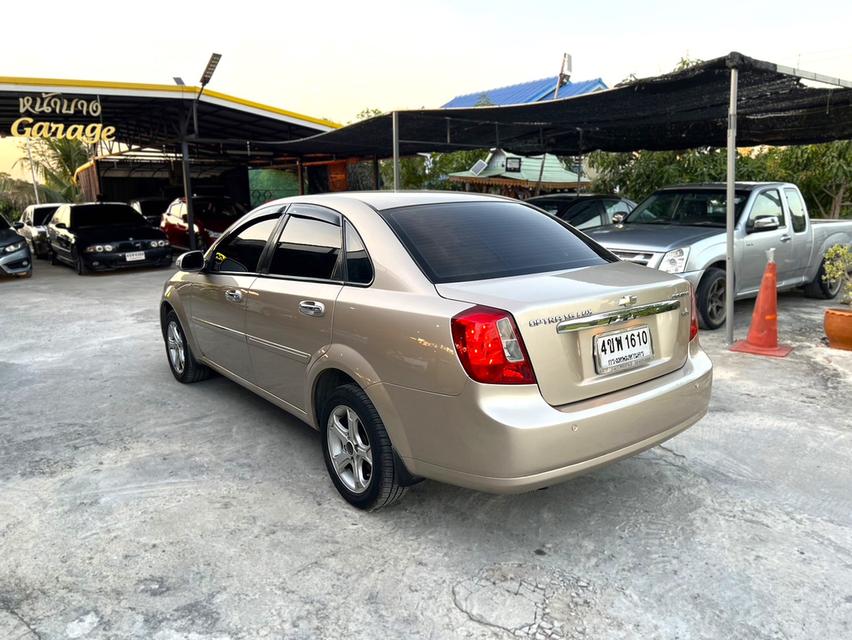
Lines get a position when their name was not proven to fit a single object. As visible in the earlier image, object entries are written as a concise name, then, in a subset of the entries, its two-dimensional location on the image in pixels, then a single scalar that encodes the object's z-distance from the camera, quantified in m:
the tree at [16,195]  33.94
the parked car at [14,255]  12.45
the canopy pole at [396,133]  8.70
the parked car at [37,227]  17.41
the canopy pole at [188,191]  15.17
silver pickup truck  6.71
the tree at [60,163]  34.31
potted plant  6.09
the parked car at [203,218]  16.38
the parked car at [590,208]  10.04
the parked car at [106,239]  13.14
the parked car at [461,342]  2.55
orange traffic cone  6.08
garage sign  13.26
